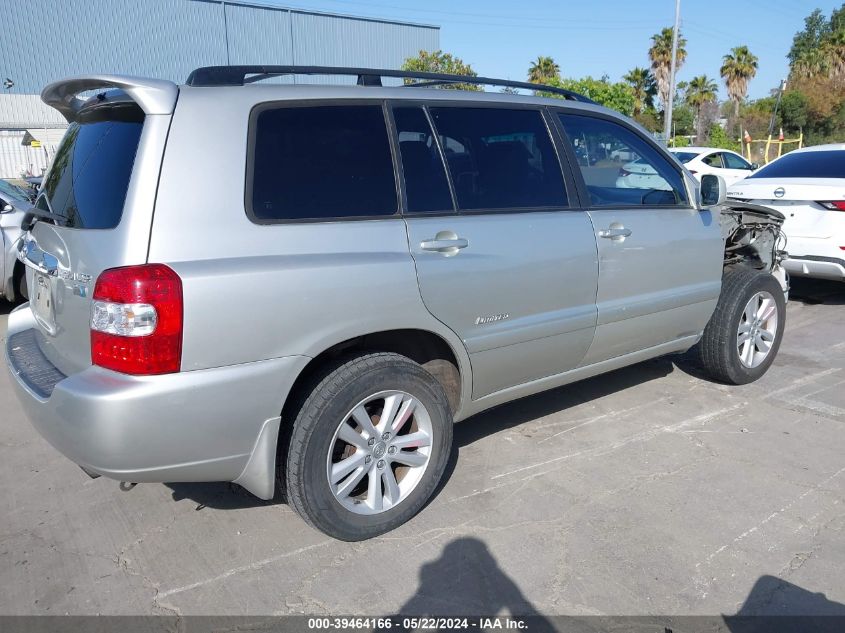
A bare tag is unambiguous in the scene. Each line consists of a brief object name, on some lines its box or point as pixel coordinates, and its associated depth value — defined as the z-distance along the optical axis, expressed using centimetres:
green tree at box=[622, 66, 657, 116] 4441
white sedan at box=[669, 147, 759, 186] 1561
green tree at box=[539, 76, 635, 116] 3045
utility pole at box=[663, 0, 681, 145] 2525
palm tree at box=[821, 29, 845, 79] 4106
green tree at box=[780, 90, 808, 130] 3609
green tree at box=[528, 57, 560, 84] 4112
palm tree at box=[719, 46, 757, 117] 4322
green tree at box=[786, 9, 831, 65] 6769
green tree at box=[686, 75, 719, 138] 4578
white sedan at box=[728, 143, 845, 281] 665
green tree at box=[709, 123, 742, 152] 3134
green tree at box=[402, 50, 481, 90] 2892
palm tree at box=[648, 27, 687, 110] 4088
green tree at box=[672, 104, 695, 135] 4719
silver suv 248
